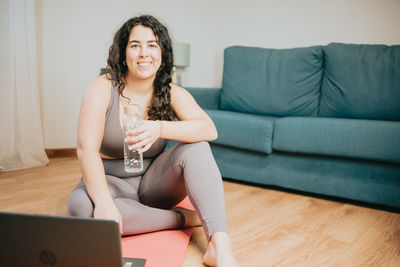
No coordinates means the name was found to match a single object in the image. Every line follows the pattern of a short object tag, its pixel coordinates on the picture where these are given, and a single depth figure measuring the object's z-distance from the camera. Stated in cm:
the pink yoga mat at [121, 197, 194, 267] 112
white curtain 224
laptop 69
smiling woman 108
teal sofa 174
